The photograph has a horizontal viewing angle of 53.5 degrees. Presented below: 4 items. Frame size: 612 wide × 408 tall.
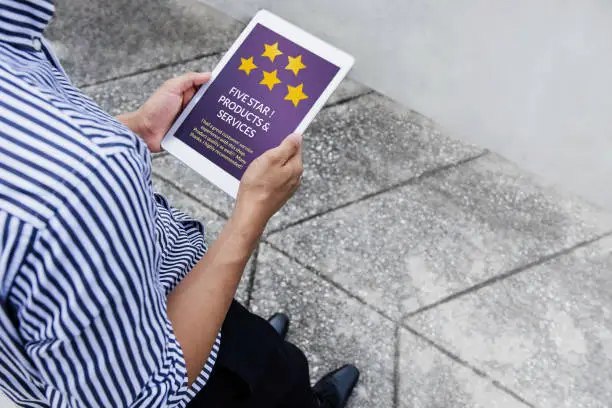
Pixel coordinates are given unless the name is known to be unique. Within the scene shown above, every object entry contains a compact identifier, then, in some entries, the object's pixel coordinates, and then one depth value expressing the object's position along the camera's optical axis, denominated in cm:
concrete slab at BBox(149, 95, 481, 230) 264
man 66
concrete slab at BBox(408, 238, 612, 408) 222
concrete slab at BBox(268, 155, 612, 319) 242
